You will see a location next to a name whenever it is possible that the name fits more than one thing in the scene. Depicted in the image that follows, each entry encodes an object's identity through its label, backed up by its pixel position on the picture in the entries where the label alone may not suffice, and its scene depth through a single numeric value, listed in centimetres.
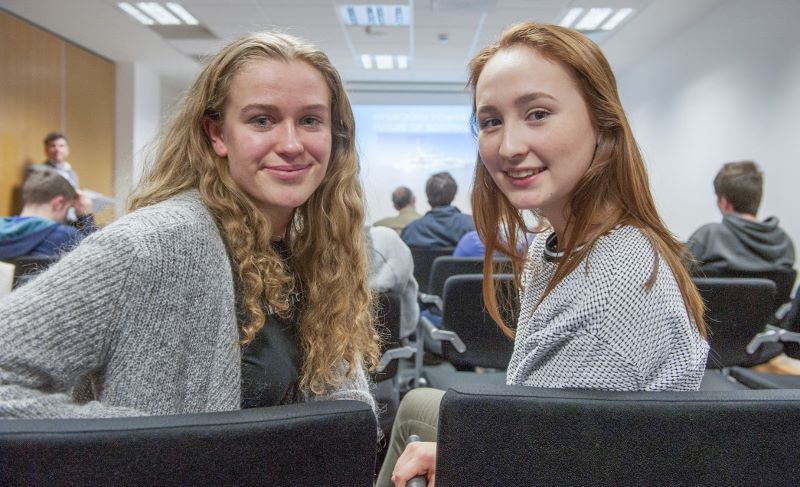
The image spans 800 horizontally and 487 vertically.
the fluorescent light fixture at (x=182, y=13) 522
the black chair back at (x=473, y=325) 202
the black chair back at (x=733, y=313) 186
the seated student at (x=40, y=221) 250
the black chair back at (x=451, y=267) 254
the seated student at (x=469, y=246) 297
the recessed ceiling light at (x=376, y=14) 511
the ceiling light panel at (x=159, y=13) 527
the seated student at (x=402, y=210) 475
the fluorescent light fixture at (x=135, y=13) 531
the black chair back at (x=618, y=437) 58
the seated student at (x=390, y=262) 218
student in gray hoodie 295
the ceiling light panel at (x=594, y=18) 525
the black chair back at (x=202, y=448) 47
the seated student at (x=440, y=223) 363
